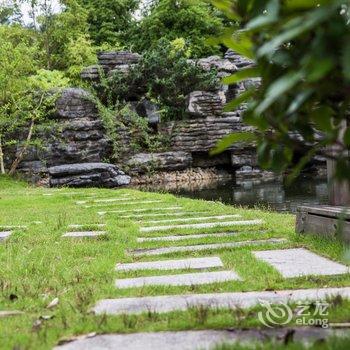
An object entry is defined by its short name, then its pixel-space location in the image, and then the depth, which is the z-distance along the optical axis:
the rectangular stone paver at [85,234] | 5.05
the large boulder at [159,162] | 20.36
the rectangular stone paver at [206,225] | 5.37
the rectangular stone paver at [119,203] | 8.68
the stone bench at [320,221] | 3.95
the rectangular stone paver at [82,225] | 5.70
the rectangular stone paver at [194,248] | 4.07
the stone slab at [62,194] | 11.34
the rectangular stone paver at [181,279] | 2.86
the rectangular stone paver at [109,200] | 9.61
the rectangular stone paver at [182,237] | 4.68
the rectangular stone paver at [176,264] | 3.38
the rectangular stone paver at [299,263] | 3.00
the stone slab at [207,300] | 2.27
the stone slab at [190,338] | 1.73
